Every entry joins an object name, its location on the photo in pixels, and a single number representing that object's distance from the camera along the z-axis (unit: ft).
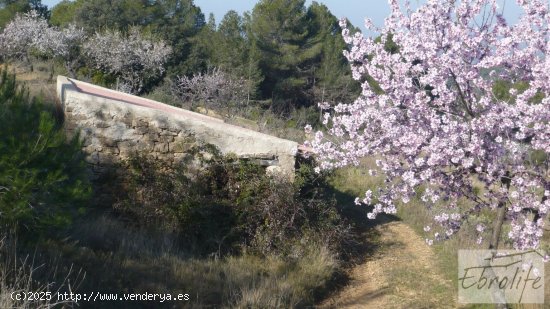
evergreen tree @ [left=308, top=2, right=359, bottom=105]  121.60
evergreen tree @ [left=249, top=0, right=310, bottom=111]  124.06
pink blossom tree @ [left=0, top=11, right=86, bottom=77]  94.38
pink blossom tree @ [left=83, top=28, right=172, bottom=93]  92.48
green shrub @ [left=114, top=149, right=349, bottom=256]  31.14
